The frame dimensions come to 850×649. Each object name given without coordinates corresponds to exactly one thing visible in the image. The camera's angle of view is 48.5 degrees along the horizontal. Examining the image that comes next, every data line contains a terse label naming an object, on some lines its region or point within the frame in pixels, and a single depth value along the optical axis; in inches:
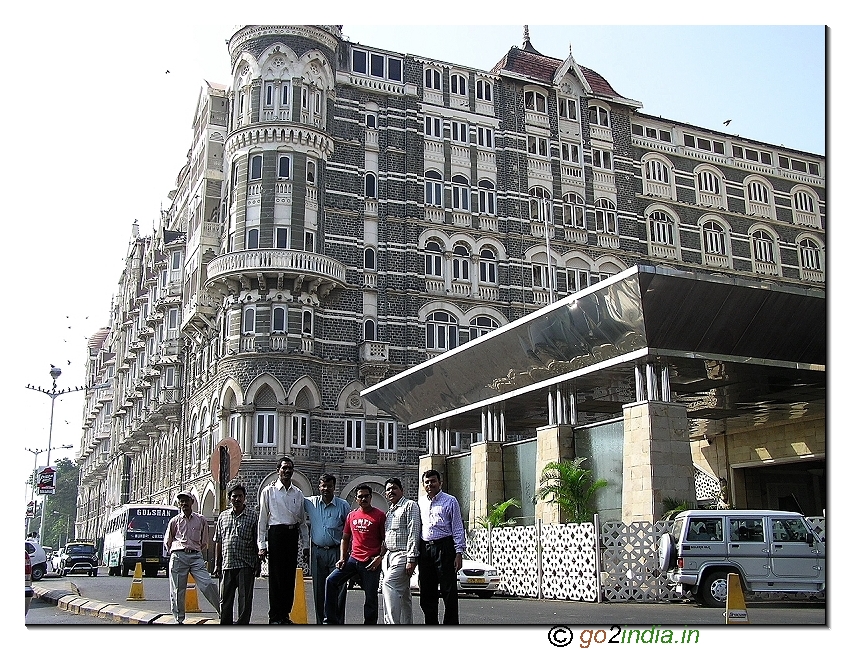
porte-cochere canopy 745.6
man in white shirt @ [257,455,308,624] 453.1
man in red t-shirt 443.8
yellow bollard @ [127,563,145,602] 732.7
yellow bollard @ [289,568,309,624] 467.8
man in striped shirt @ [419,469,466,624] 422.0
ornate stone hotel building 1541.6
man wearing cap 514.3
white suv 647.1
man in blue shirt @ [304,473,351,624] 465.7
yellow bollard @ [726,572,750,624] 446.6
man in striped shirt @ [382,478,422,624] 412.5
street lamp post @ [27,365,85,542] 1140.5
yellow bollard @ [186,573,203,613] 586.3
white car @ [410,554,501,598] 803.4
